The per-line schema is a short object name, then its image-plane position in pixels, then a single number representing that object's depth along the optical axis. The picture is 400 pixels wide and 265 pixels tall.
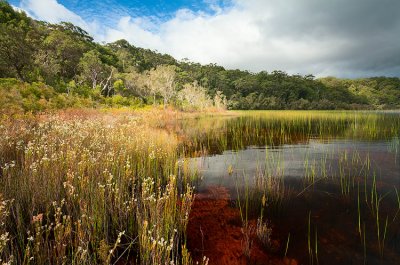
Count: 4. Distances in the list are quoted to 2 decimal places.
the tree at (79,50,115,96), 50.78
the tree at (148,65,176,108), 55.78
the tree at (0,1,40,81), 25.70
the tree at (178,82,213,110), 57.83
